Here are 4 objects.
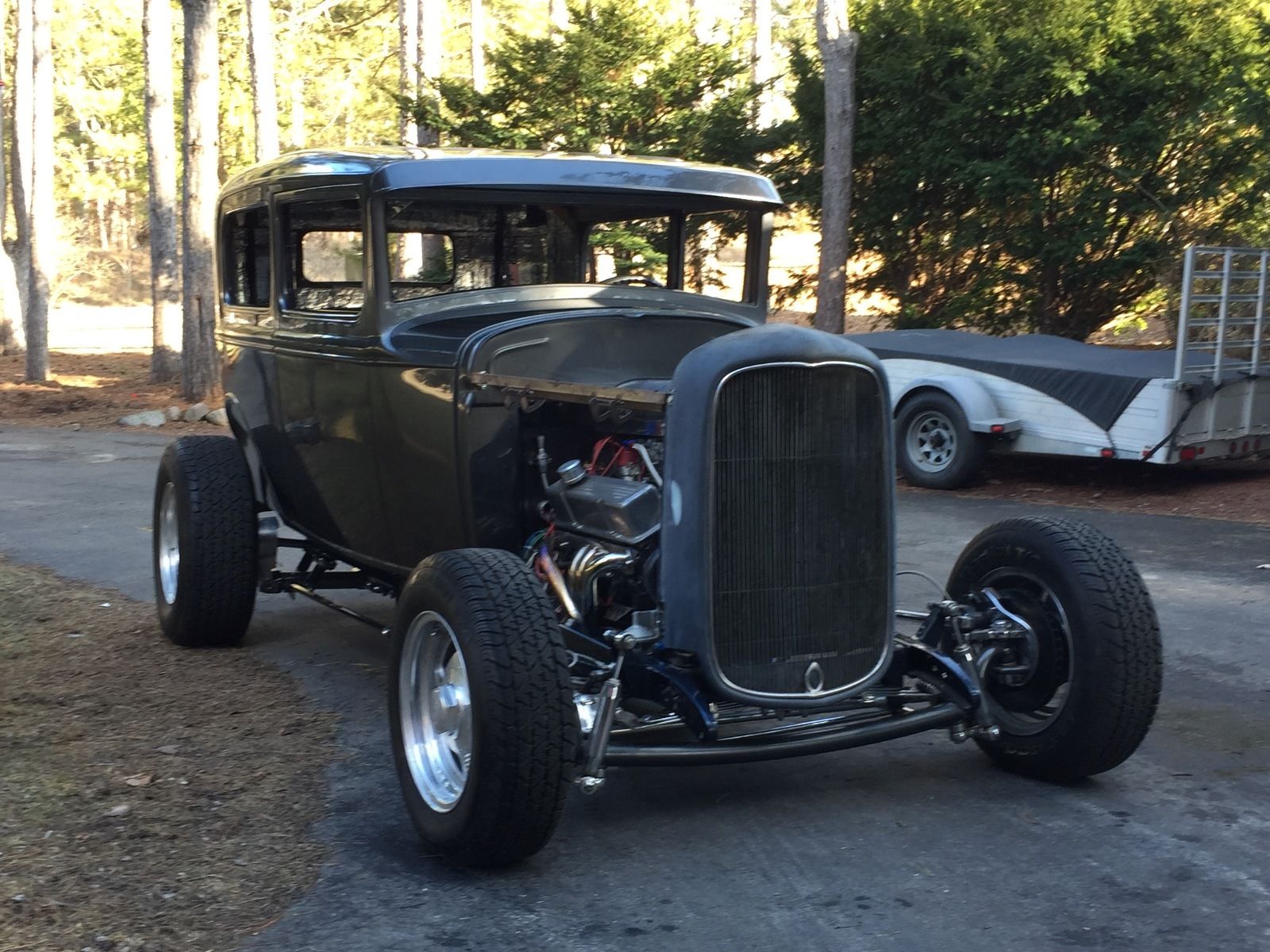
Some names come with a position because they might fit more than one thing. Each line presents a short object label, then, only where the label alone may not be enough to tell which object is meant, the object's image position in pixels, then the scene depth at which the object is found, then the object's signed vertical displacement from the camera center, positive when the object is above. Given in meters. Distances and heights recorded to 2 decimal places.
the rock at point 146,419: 16.16 -1.96
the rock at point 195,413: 16.42 -1.91
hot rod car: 3.93 -0.84
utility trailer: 10.18 -0.88
